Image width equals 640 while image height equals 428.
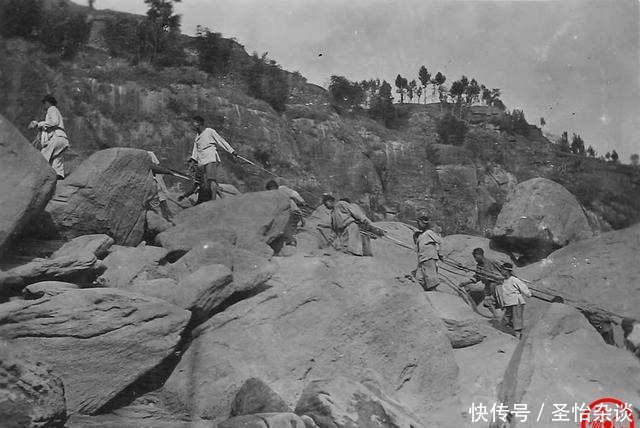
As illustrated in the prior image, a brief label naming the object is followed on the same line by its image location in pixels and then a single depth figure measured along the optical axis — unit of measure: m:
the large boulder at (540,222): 11.12
